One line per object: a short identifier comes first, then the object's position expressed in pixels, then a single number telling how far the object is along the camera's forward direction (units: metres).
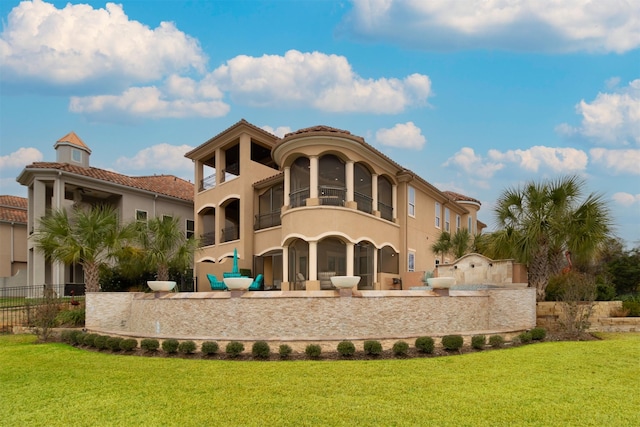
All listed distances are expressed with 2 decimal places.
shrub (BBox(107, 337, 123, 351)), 12.68
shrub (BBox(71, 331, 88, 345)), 13.84
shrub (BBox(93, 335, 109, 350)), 13.04
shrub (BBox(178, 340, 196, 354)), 11.80
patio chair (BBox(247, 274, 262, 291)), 20.49
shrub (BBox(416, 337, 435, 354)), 11.52
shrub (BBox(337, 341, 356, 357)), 11.20
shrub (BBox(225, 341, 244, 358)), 11.48
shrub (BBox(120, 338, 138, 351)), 12.48
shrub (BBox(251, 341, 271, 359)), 11.31
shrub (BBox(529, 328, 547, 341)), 13.16
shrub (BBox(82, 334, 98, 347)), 13.44
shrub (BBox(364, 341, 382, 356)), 11.24
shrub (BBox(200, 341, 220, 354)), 11.62
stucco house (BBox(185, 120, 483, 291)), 19.55
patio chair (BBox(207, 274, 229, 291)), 19.78
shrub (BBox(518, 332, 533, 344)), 12.90
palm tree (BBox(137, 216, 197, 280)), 19.02
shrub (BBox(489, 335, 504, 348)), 12.35
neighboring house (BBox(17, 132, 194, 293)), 25.17
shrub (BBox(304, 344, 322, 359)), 11.26
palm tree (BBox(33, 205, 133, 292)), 17.67
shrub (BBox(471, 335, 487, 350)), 12.05
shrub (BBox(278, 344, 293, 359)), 11.28
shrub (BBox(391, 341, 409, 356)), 11.31
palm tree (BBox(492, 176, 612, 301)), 15.68
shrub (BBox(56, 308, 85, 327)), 17.12
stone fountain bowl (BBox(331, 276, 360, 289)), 12.66
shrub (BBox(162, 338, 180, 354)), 11.98
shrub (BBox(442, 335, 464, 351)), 11.75
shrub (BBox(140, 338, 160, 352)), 12.26
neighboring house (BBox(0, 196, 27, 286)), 30.31
